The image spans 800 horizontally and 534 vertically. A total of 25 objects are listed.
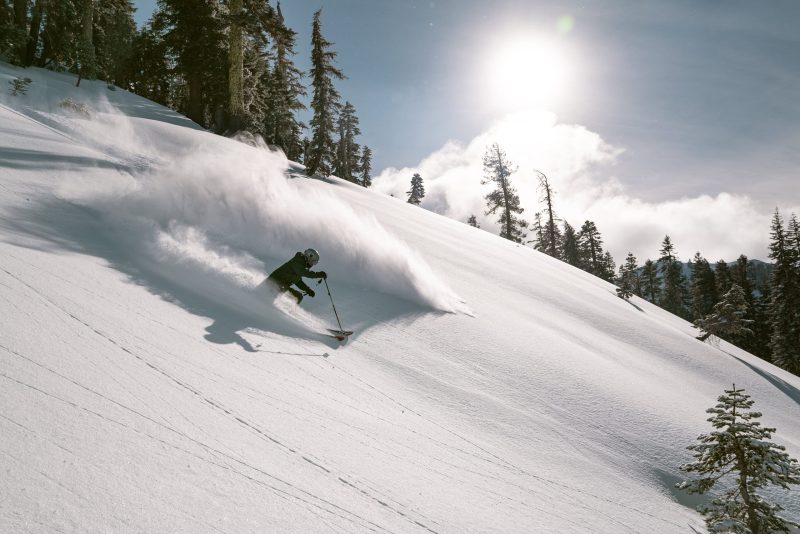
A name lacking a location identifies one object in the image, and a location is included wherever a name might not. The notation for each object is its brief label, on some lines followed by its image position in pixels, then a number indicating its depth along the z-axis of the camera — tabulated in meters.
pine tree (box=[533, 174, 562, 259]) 42.69
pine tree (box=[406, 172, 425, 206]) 68.31
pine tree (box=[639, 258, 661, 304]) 61.03
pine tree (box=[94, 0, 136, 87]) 26.91
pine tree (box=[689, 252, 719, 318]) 53.25
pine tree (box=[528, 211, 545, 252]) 53.78
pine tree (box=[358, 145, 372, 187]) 58.12
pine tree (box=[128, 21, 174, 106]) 29.31
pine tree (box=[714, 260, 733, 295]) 51.76
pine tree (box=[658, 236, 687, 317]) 58.66
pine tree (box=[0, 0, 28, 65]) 17.61
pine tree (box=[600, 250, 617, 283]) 60.78
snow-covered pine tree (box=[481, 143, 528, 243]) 41.47
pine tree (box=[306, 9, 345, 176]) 23.81
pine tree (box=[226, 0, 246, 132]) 17.58
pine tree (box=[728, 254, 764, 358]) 44.94
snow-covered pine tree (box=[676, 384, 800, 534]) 4.38
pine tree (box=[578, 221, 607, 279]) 54.81
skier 7.03
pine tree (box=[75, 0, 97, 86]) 18.34
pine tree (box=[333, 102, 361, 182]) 52.62
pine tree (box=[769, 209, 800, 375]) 35.78
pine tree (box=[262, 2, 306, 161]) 31.16
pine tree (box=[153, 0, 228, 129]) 22.88
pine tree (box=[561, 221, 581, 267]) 53.69
